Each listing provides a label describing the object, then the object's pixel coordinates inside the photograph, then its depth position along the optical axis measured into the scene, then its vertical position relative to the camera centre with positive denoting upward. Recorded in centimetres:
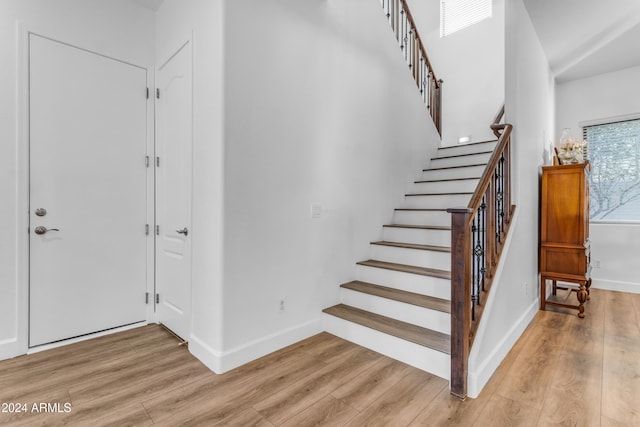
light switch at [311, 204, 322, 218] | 277 +2
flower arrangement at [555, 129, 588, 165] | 374 +76
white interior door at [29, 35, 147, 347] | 243 +15
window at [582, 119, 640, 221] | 433 +63
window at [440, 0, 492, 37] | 551 +354
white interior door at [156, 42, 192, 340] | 255 +16
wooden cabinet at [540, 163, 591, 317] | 345 -13
